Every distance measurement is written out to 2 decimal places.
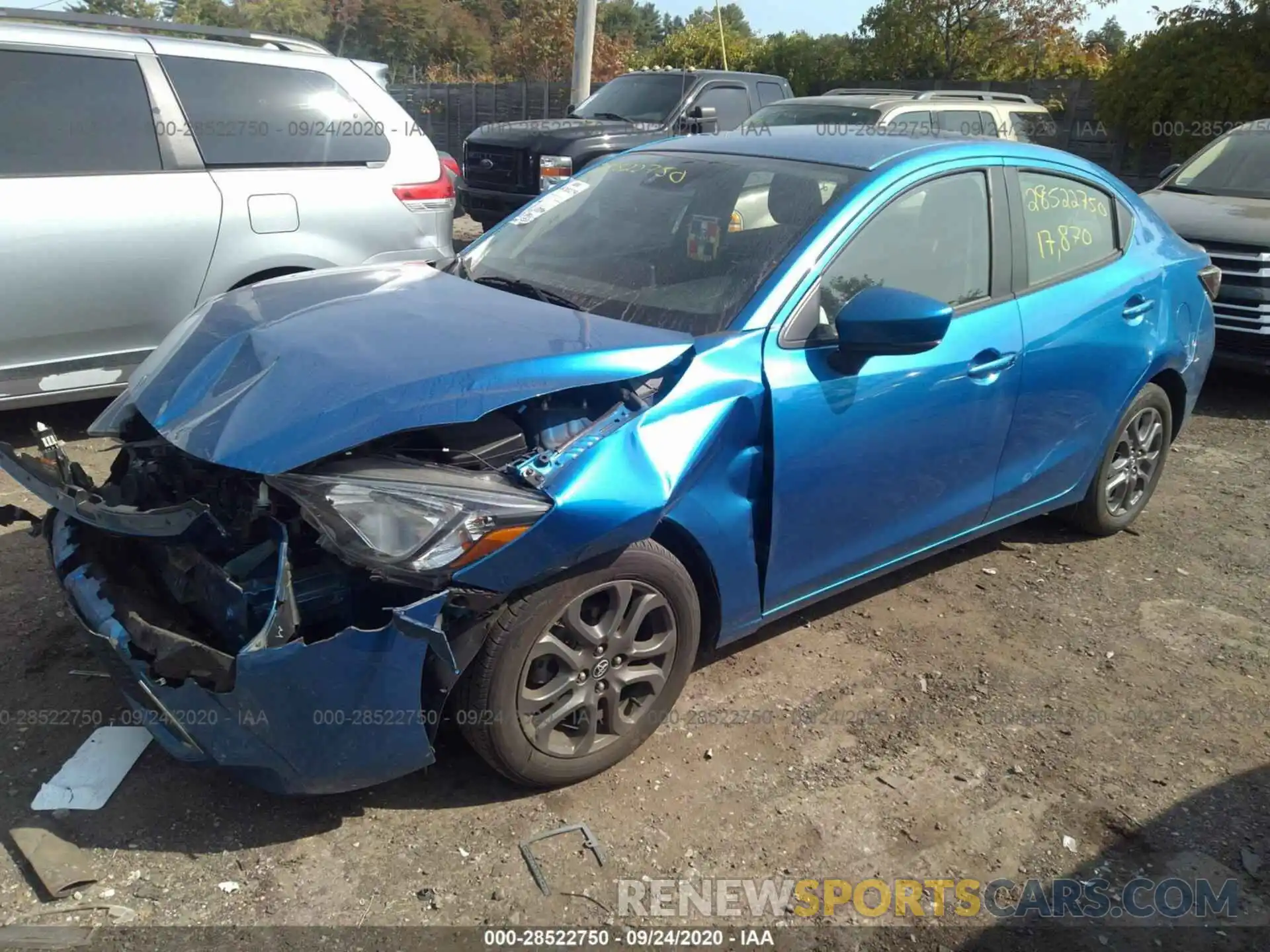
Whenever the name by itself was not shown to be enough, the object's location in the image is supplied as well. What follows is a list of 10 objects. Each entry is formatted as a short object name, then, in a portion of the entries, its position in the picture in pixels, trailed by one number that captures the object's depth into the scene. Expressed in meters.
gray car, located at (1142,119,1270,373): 7.06
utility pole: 14.55
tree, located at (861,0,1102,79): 20.47
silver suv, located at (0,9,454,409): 4.74
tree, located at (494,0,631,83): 36.31
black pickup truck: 10.12
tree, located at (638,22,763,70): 25.92
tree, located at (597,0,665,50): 63.81
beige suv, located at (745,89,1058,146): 9.20
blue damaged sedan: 2.42
